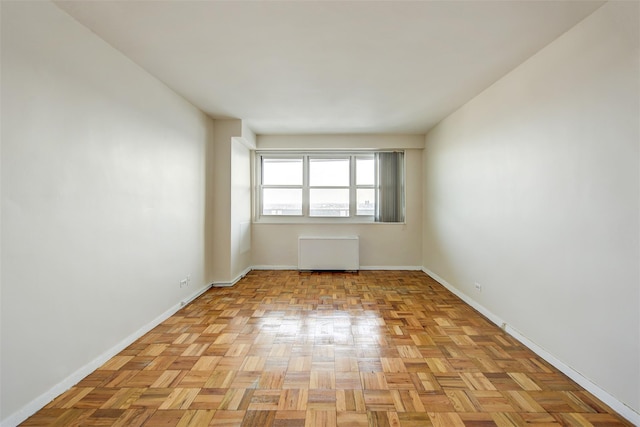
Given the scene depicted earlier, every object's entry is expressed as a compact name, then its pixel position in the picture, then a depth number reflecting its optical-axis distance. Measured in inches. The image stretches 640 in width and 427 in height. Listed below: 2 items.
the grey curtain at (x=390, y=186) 234.8
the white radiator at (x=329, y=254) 228.5
